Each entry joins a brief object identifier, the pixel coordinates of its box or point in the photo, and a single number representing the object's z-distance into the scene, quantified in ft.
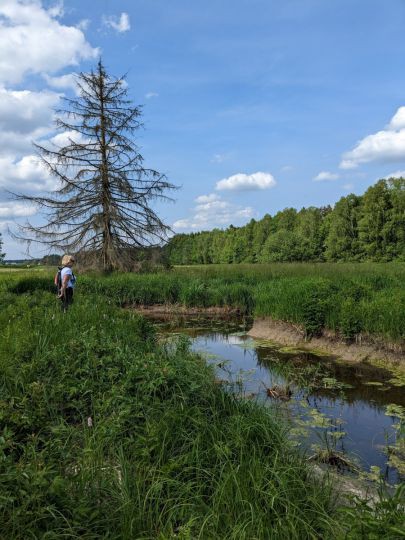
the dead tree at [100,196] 86.94
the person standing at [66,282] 31.81
